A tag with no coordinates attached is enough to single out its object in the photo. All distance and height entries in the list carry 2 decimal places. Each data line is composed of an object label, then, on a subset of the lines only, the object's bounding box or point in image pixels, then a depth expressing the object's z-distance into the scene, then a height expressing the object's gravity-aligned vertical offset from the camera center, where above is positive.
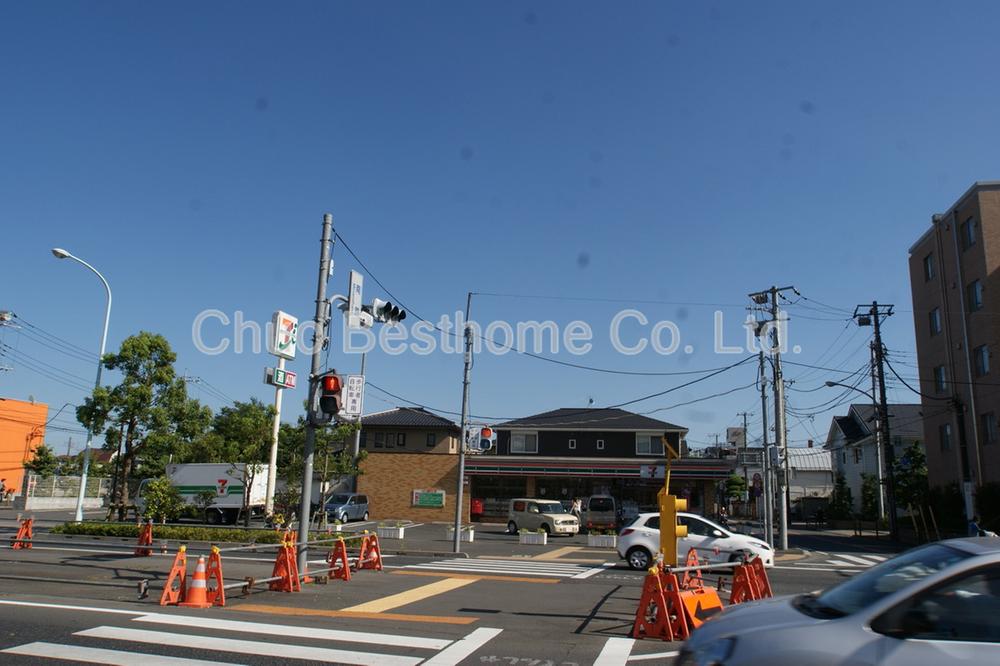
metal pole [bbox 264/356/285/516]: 24.80 +0.41
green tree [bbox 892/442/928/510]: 34.41 +0.45
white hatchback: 18.06 -1.55
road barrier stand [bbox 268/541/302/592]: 12.41 -1.75
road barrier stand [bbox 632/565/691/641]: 8.92 -1.62
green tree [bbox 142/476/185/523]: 23.27 -1.03
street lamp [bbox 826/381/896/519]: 42.72 +1.18
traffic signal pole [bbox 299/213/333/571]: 13.45 +2.18
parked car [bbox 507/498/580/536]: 32.97 -1.85
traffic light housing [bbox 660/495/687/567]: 9.74 -0.65
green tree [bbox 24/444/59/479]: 49.78 +0.07
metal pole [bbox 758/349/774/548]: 25.56 -0.30
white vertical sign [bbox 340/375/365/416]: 14.75 +1.70
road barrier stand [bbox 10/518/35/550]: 19.86 -1.92
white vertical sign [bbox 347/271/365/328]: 14.76 +3.52
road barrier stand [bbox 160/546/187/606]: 10.71 -1.74
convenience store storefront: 42.06 -0.06
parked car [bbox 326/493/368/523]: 37.09 -1.85
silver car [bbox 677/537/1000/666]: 4.08 -0.83
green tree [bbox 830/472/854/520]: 48.75 -1.26
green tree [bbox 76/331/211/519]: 26.11 +2.20
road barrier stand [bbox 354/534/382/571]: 16.36 -1.85
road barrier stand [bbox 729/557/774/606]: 10.85 -1.53
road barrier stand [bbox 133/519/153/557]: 19.20 -1.93
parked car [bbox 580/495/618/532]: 34.59 -1.66
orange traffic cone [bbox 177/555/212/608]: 10.65 -1.81
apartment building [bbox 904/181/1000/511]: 30.98 +6.89
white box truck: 34.53 -0.80
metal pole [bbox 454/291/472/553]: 23.61 +2.16
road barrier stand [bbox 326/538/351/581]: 14.08 -1.81
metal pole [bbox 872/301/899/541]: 32.80 +1.75
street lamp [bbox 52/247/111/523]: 25.38 +1.18
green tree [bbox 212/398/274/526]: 24.88 +1.24
